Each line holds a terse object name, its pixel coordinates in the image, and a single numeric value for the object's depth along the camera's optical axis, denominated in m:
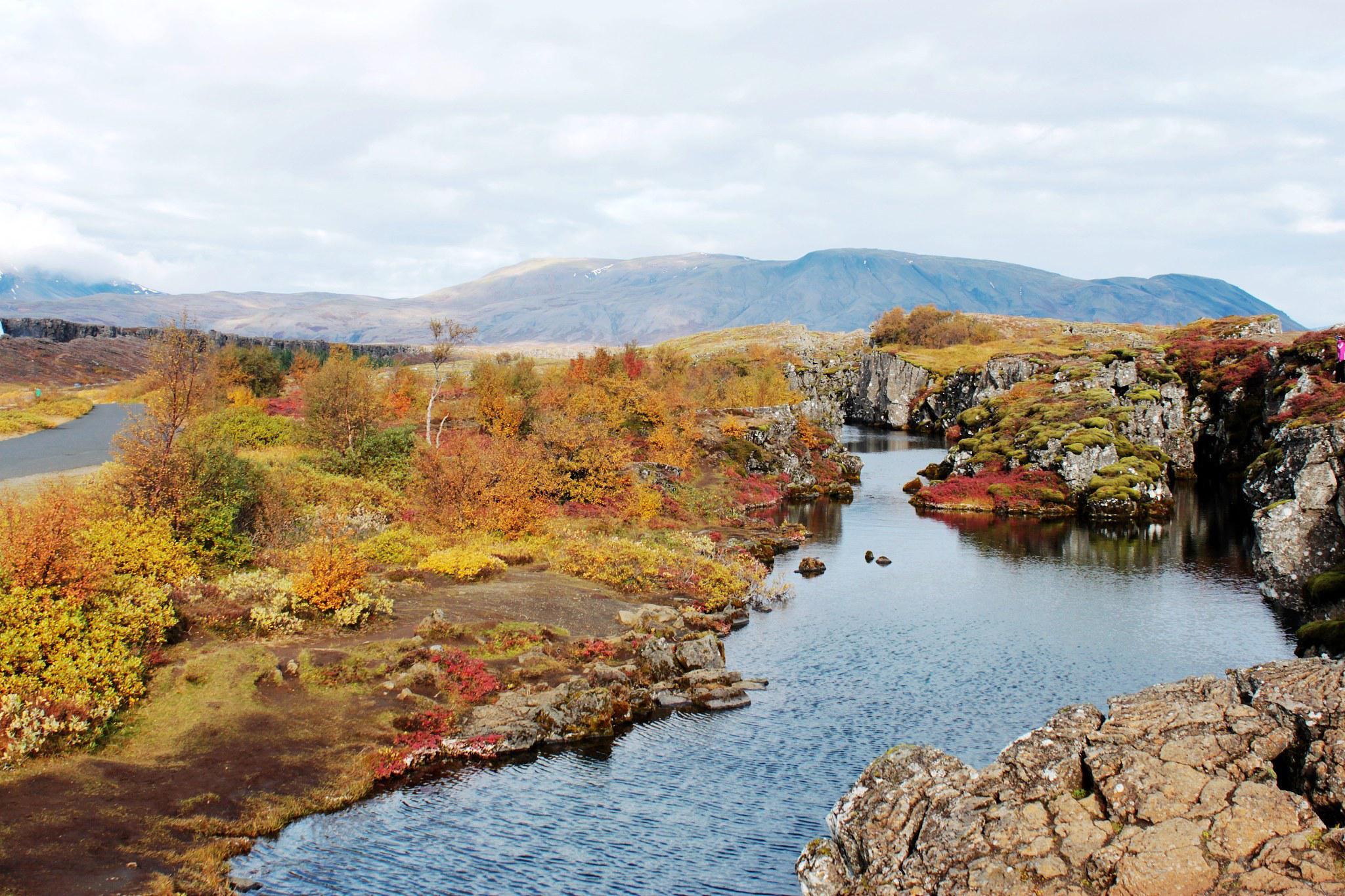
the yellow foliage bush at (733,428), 102.56
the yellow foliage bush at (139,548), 35.41
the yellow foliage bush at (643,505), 71.97
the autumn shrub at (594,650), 40.00
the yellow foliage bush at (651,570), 53.03
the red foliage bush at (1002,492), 90.62
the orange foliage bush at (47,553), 29.88
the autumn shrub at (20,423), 94.00
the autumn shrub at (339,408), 73.50
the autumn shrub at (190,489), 41.16
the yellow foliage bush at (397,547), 50.56
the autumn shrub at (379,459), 69.28
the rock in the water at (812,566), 63.41
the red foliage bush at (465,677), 34.91
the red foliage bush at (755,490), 91.64
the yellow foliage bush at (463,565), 49.06
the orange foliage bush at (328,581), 39.12
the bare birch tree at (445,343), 75.94
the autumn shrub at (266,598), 37.31
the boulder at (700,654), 40.78
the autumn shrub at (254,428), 75.38
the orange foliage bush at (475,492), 57.97
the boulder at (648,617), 45.47
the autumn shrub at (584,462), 72.38
